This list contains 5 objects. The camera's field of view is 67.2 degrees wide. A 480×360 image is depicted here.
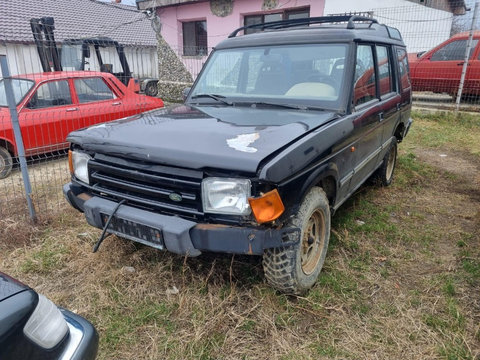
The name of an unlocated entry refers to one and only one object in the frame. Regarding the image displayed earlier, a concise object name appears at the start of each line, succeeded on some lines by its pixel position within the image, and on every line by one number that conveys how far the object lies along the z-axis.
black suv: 2.15
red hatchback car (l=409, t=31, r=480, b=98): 10.19
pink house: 11.23
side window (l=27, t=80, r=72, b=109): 5.75
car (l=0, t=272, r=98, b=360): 1.30
